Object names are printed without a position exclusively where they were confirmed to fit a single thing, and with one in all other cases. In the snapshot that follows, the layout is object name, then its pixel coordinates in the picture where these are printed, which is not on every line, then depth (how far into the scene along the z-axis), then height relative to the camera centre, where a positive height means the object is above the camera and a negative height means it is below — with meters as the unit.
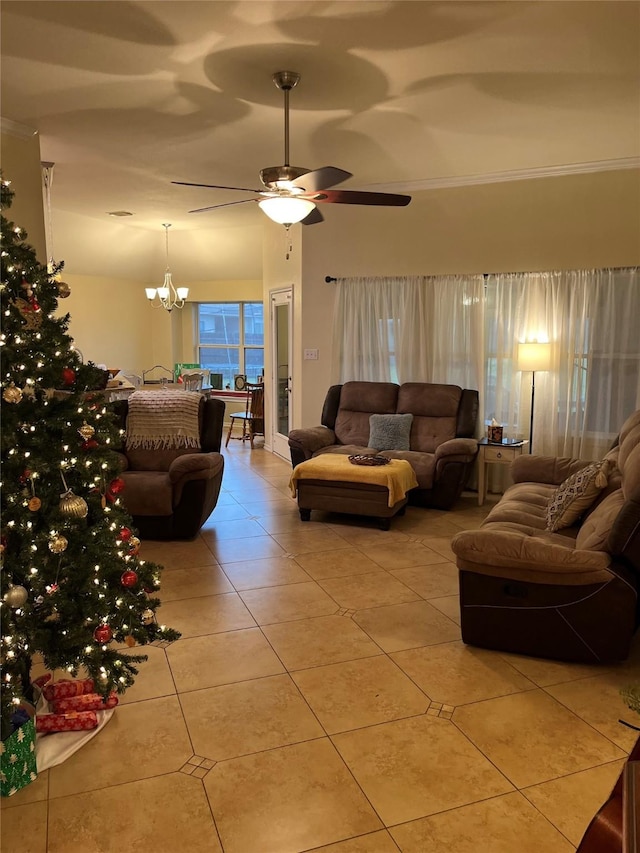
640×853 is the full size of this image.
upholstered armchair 4.56 -0.83
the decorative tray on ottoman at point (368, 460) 5.13 -0.90
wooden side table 5.50 -0.92
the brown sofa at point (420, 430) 5.45 -0.77
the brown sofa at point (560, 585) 2.82 -1.08
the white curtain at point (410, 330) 6.01 +0.17
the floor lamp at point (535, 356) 5.41 -0.08
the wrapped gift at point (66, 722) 2.45 -1.42
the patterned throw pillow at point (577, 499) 3.50 -0.83
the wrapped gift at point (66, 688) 2.57 -1.36
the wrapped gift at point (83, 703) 2.53 -1.40
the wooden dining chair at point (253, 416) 8.66 -0.93
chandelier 8.55 +0.75
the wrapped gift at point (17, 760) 2.14 -1.38
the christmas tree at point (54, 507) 2.14 -0.56
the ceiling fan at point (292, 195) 3.55 +0.85
